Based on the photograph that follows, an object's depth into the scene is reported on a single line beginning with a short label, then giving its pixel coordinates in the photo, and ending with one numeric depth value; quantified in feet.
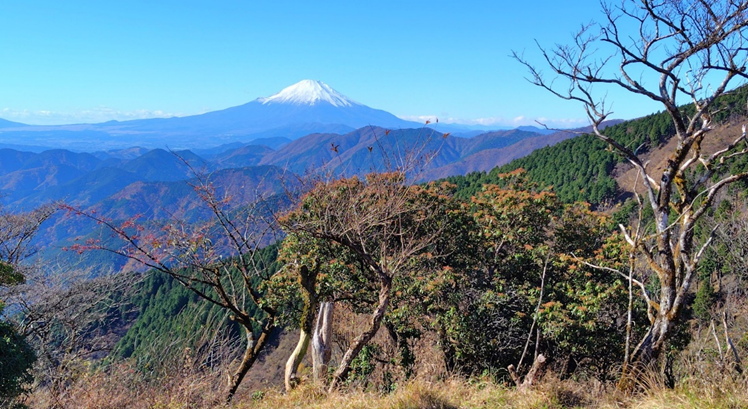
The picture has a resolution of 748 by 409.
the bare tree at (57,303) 31.01
